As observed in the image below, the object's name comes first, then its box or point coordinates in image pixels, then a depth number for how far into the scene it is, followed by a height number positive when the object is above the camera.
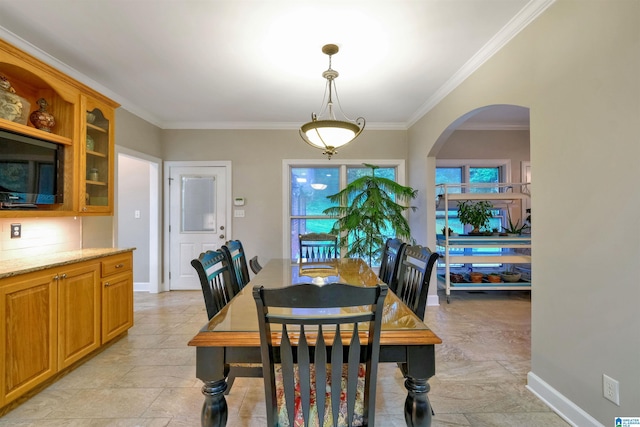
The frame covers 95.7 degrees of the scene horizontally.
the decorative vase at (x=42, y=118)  2.36 +0.82
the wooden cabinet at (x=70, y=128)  2.12 +0.79
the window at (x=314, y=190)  4.49 +0.42
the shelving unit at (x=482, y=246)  3.90 -0.39
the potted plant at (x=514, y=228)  4.06 -0.16
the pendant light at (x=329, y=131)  2.06 +0.63
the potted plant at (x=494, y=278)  4.02 -0.85
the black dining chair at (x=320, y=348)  0.92 -0.47
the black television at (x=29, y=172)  2.07 +0.35
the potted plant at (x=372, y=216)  3.59 +0.01
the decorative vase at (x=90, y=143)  2.72 +0.71
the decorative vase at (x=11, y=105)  2.08 +0.84
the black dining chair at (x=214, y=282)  1.49 -0.38
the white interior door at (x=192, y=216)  4.41 +0.02
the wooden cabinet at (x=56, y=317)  1.73 -0.72
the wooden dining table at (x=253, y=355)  1.10 -0.54
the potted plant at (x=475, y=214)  4.04 +0.04
